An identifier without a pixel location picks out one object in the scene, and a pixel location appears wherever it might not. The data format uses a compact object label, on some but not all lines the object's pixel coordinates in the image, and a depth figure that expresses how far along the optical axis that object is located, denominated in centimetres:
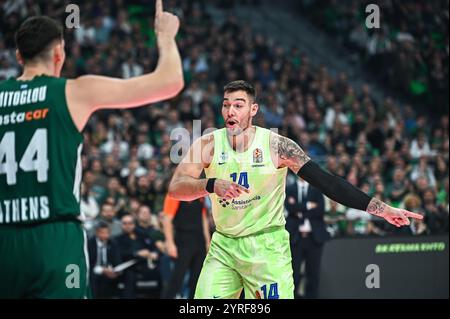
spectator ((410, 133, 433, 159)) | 1866
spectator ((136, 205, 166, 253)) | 1341
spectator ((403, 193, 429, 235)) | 1477
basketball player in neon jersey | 688
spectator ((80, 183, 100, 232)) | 1387
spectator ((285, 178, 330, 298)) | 1278
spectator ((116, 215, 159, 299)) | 1280
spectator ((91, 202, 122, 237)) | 1337
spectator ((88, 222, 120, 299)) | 1265
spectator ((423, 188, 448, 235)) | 1467
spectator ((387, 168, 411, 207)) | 1580
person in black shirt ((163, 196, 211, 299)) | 1163
